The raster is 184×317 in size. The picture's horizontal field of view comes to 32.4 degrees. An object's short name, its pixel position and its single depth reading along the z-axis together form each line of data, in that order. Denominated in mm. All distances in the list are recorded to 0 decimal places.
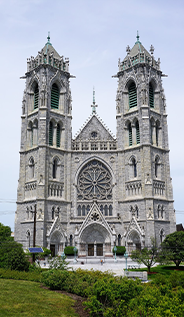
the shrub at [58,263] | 22578
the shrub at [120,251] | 42900
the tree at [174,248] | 32250
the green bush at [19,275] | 21016
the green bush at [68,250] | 42500
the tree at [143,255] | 29622
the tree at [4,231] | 40600
